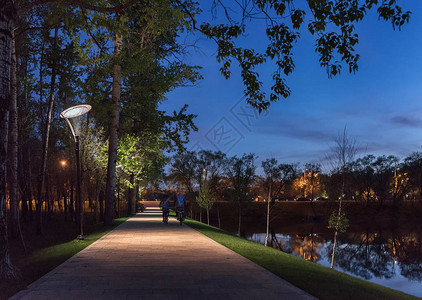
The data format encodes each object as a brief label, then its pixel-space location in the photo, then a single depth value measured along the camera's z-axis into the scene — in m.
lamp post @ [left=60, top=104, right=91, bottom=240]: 12.11
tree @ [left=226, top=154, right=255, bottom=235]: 39.69
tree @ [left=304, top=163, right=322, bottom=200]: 95.19
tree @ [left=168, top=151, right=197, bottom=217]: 62.00
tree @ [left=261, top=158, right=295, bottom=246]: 39.89
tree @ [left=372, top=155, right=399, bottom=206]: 79.88
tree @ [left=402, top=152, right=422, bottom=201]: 79.09
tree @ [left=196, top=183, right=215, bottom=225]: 36.94
